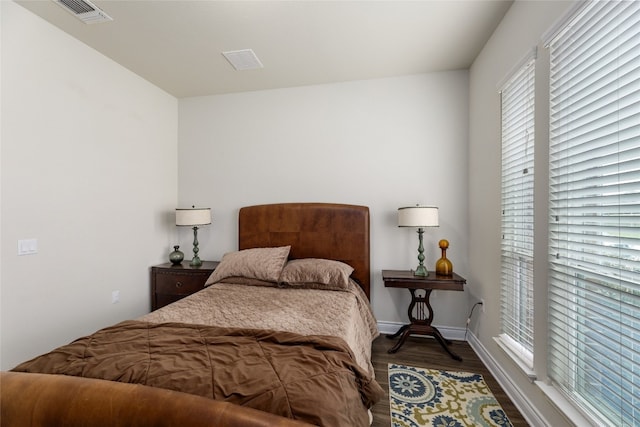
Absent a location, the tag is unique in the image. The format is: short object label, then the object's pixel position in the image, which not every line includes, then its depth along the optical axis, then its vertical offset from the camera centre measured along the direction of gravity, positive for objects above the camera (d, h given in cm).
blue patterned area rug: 166 -126
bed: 104 -66
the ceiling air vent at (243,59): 249 +146
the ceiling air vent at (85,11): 191 +147
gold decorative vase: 259 -49
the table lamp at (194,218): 303 -6
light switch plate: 197 -25
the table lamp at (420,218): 251 -5
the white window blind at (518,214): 172 -1
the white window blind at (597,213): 102 +0
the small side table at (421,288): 242 -66
